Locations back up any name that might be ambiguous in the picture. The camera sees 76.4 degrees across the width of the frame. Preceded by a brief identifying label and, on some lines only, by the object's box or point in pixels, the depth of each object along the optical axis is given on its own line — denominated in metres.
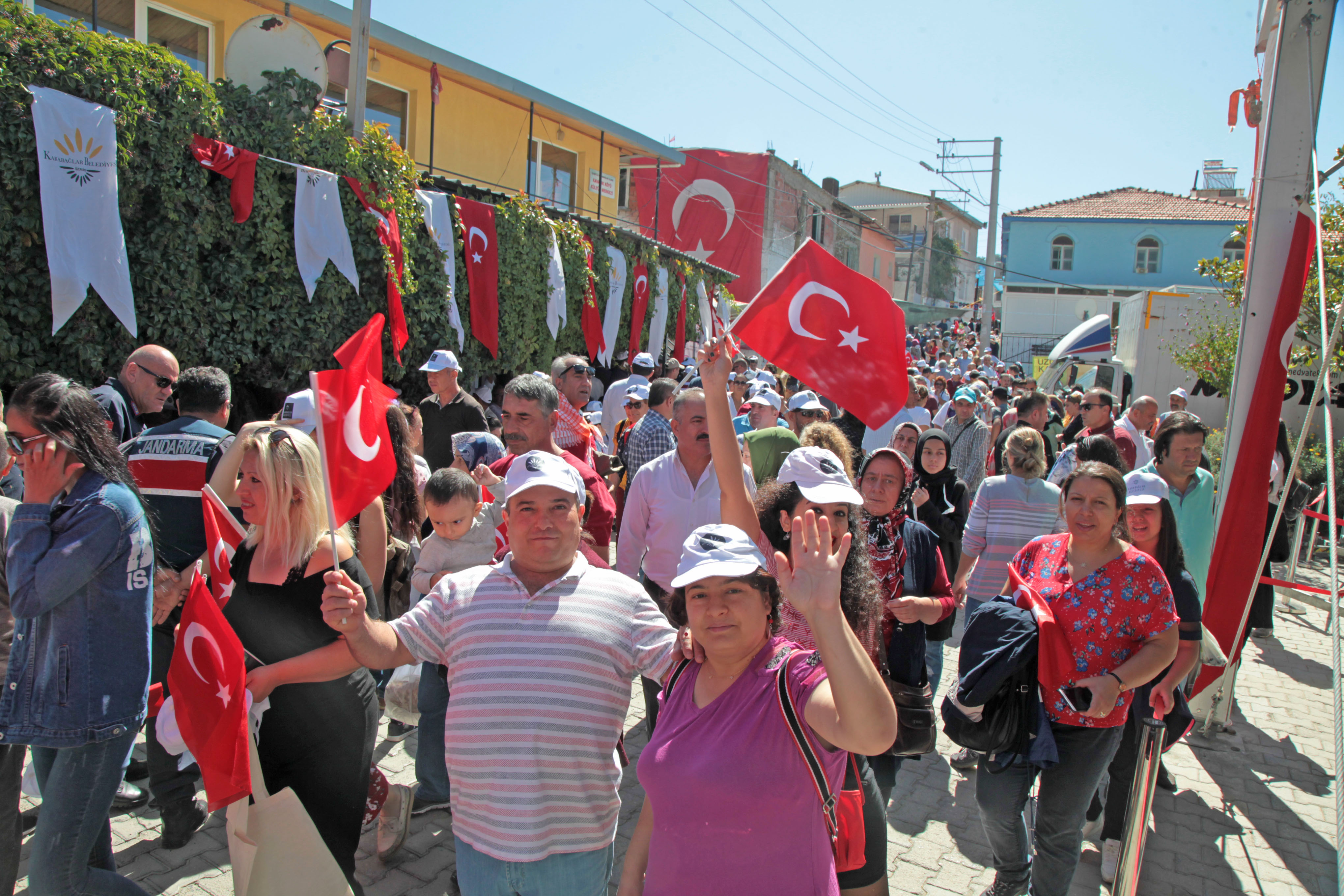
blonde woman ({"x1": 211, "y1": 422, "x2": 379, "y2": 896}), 2.78
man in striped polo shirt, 2.32
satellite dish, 7.95
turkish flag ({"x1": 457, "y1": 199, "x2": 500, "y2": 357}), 10.34
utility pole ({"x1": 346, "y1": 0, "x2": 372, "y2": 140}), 8.61
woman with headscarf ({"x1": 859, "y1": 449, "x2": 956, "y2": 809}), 3.44
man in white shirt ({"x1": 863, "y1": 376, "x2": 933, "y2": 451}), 7.46
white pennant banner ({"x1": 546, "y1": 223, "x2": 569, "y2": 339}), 11.91
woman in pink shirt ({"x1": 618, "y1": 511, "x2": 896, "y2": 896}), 1.85
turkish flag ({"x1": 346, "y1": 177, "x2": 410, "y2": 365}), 8.54
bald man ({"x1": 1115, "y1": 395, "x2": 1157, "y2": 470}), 8.17
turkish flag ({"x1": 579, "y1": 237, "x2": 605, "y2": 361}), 13.19
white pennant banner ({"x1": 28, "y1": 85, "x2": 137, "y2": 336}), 6.06
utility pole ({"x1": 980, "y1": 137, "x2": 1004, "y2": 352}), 29.23
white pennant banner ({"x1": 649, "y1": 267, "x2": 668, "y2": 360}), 15.95
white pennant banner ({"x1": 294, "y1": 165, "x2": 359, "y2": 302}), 7.87
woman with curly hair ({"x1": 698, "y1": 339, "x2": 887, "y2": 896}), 2.69
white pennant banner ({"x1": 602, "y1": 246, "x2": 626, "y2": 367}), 13.98
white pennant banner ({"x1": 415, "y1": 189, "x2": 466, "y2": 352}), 9.53
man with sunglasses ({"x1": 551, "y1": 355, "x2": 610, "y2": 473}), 6.18
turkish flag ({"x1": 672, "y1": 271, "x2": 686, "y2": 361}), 16.77
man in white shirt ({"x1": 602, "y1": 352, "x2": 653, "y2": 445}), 9.47
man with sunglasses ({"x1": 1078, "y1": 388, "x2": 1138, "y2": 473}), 7.47
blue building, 42.78
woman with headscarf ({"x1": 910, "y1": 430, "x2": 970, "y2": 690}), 5.59
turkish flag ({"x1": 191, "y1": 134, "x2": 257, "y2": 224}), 7.15
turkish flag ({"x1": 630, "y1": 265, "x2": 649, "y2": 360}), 15.08
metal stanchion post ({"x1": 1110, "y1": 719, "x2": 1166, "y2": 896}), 3.18
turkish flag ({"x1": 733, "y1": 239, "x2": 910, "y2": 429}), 3.93
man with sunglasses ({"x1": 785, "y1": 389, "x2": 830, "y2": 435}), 6.70
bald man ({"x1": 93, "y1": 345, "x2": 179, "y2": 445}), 4.80
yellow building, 10.88
